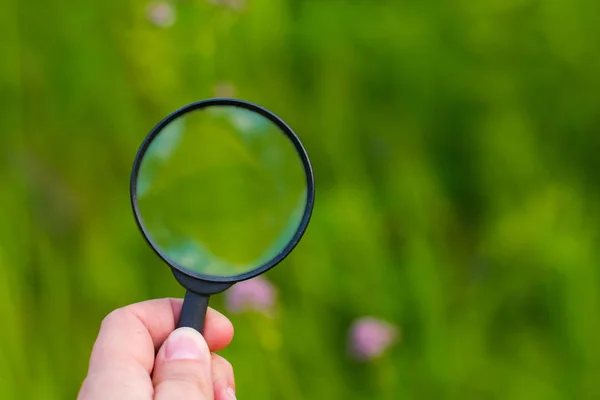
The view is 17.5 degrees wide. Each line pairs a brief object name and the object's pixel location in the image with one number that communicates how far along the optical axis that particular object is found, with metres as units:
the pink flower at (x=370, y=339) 0.77
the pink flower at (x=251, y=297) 0.77
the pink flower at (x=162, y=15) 0.84
